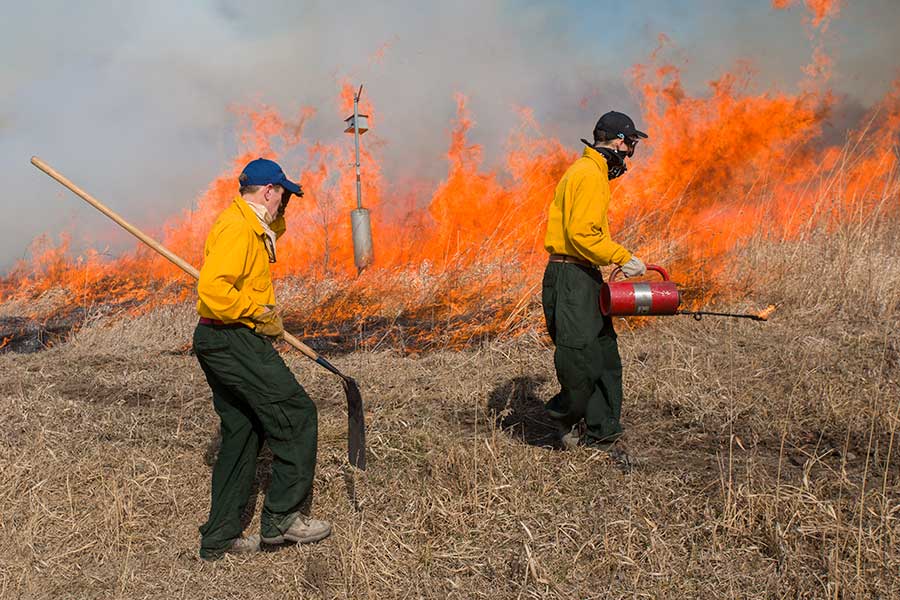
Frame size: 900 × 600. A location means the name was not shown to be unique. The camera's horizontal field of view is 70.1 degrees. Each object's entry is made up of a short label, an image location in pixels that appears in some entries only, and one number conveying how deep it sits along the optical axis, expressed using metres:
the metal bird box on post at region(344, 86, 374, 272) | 14.11
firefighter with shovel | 2.78
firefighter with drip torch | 3.48
